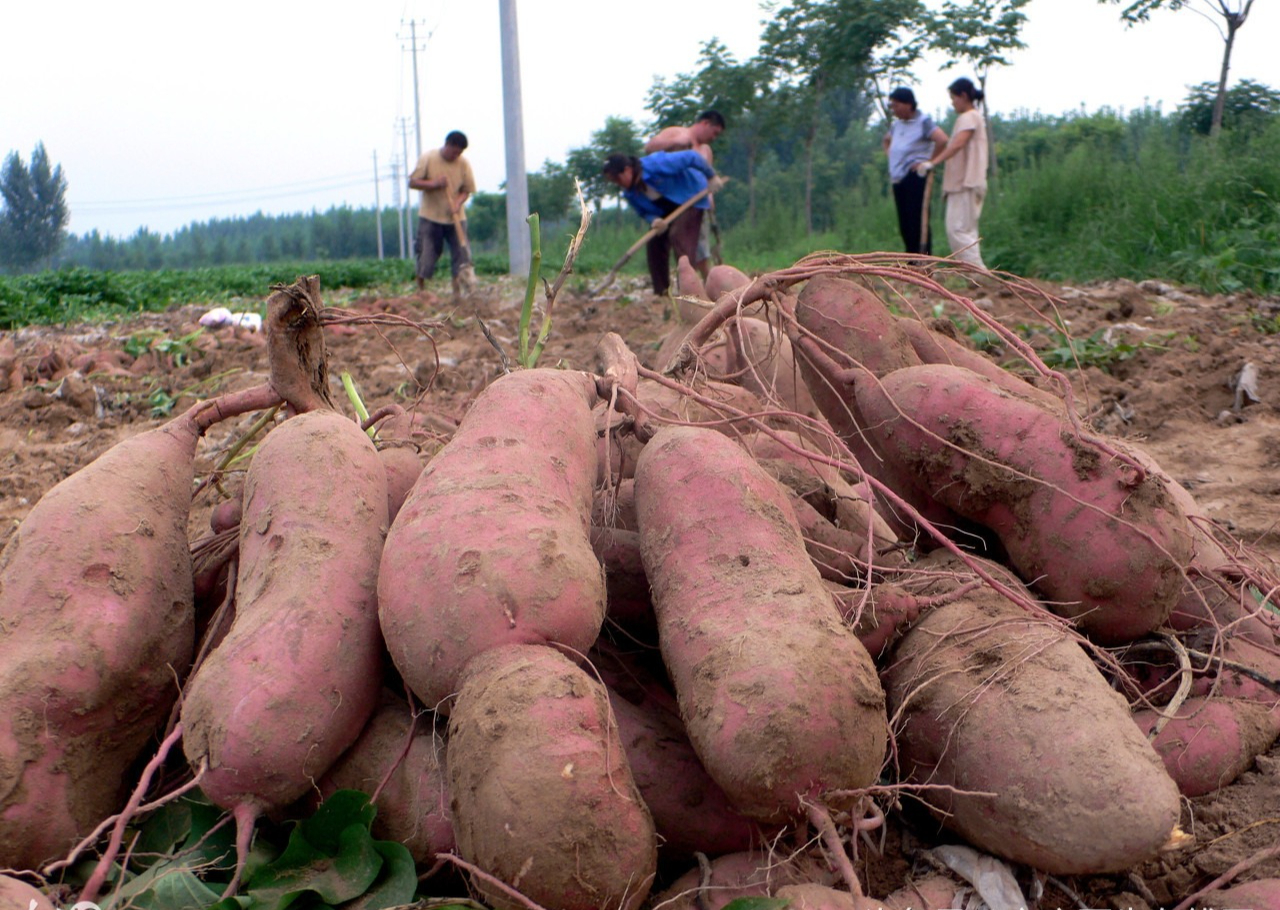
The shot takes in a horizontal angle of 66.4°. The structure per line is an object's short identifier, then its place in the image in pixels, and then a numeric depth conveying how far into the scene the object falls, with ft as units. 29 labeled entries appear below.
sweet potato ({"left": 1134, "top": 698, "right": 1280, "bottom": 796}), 5.85
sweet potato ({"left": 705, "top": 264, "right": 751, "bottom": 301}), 12.54
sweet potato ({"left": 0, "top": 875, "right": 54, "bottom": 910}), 4.29
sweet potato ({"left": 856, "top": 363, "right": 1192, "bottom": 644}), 6.27
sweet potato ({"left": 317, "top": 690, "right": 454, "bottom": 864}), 5.11
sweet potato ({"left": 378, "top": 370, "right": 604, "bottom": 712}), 5.00
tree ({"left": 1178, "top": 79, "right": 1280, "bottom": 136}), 44.09
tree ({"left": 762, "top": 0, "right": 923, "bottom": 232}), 53.67
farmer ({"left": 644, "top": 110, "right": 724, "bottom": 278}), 28.96
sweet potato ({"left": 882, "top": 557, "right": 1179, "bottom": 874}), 4.81
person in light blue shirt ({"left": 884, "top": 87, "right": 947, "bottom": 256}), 28.73
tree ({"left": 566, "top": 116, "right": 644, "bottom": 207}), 107.24
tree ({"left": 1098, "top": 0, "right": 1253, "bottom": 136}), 34.32
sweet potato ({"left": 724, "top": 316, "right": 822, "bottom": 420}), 8.75
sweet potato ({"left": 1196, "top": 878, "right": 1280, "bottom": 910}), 4.62
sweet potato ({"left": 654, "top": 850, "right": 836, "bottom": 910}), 4.76
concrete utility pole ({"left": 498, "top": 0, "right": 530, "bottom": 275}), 45.73
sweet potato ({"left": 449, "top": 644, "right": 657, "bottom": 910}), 4.32
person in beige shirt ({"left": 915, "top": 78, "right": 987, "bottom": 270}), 26.89
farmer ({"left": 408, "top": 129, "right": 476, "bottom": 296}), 33.94
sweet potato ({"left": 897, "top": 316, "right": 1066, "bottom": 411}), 8.61
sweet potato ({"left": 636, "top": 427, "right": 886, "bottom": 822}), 4.61
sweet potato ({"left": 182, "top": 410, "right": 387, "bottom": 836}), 4.99
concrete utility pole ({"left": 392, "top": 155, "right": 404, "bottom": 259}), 199.58
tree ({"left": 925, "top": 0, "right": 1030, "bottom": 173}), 47.29
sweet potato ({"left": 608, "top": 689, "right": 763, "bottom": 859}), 5.14
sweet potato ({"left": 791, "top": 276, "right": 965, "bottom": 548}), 7.61
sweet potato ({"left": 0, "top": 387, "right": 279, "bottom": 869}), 5.38
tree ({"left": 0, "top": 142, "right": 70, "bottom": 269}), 213.25
